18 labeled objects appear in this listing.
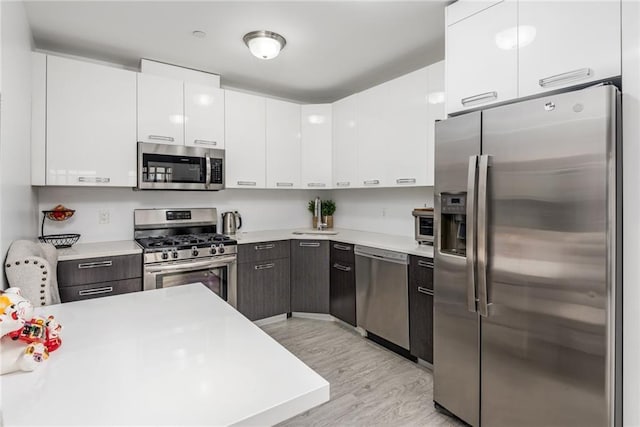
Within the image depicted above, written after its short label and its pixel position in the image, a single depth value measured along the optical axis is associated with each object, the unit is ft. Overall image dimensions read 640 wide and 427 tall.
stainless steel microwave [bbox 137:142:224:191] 9.37
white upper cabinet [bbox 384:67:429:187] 9.06
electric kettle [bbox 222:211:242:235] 11.88
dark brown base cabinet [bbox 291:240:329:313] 11.25
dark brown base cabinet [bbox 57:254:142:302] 7.84
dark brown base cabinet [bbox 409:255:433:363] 8.06
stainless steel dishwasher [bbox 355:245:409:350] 8.75
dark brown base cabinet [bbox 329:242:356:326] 10.36
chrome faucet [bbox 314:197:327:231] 13.44
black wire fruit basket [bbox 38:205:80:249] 8.81
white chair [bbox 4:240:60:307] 5.27
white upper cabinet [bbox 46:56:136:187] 8.41
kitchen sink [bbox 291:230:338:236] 11.63
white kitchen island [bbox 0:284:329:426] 2.33
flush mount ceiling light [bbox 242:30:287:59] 8.13
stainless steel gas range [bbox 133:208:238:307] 8.95
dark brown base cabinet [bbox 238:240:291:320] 10.48
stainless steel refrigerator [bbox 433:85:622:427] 4.53
